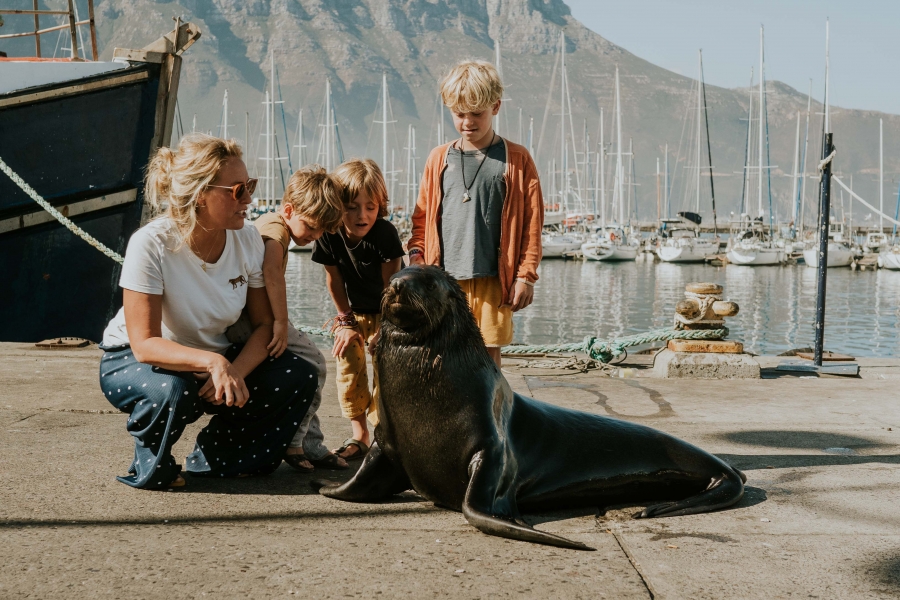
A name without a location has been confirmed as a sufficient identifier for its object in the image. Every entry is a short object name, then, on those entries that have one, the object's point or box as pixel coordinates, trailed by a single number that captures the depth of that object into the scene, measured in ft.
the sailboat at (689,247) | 180.14
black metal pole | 24.72
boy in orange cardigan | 13.60
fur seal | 10.44
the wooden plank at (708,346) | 23.81
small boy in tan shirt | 13.07
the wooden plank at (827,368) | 24.25
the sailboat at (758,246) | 173.88
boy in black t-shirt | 14.02
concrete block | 23.52
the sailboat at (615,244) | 182.19
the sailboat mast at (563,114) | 171.73
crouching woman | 11.05
